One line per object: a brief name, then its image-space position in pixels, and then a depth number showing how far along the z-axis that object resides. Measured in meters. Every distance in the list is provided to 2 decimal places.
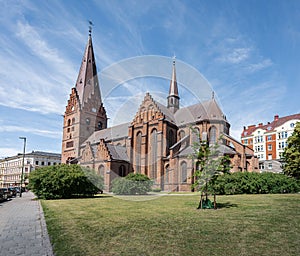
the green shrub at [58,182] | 25.89
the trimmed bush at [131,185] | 33.00
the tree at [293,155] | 34.38
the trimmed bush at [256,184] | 26.52
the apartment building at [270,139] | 65.00
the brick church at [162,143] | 40.88
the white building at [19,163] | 96.38
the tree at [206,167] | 15.24
